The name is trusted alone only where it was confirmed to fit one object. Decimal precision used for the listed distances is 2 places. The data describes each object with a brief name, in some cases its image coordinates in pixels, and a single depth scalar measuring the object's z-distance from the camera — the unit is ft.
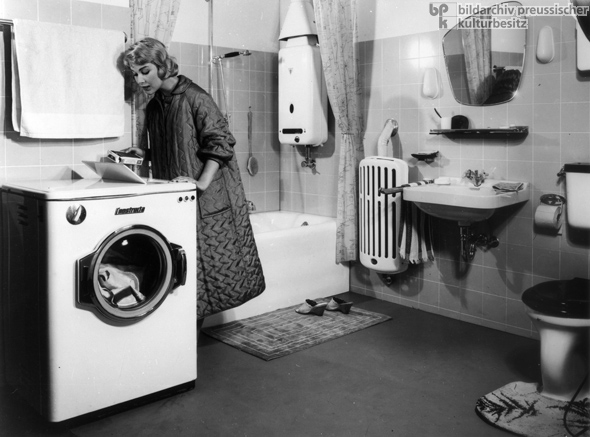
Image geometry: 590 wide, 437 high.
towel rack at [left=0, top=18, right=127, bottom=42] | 9.09
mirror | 10.46
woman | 9.24
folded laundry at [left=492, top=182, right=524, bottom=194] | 9.96
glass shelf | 10.33
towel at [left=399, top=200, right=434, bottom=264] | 11.47
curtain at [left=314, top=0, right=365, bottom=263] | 12.53
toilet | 7.63
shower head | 12.87
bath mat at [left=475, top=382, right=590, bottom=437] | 7.27
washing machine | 7.27
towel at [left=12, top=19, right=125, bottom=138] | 9.25
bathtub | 11.90
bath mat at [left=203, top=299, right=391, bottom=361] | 10.28
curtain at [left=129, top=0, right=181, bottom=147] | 10.04
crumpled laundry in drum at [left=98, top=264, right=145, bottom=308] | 7.80
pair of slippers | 12.01
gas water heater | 13.28
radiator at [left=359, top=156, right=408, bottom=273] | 11.76
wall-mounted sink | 9.67
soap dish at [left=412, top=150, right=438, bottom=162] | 11.74
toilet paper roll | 9.78
